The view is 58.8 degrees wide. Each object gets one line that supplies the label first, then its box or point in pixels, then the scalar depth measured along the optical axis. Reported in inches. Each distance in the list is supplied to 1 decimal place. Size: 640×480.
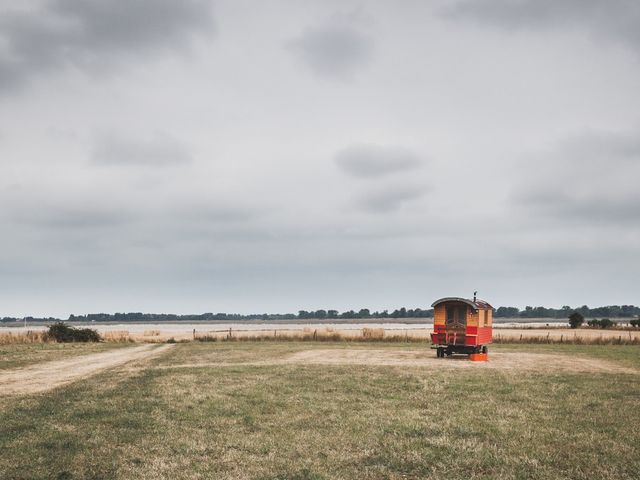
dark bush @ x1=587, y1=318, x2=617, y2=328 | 3732.8
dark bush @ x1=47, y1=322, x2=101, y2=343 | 2282.2
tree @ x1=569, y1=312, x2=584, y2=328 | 3905.0
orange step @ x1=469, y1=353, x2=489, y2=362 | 1326.3
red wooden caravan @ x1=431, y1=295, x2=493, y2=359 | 1407.5
